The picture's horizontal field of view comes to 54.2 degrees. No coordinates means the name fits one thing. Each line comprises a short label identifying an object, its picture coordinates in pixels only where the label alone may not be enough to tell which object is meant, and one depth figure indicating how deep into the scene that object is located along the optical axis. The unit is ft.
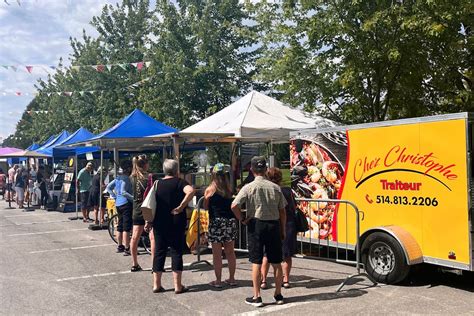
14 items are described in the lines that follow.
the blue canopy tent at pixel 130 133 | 37.35
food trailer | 19.88
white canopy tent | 35.22
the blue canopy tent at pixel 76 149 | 60.54
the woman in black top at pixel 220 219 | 21.43
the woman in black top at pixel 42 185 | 65.00
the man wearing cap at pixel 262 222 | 18.58
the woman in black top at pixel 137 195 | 25.18
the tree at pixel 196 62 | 68.95
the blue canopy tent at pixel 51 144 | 67.41
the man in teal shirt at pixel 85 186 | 49.65
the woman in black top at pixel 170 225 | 20.70
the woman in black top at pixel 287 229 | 21.03
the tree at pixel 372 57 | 37.45
